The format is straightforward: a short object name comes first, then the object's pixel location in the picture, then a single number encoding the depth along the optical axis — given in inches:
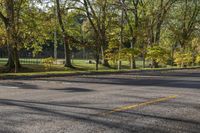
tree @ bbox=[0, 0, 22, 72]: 1149.1
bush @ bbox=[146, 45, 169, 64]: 1713.8
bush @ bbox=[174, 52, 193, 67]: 2030.4
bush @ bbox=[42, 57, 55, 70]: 1341.2
